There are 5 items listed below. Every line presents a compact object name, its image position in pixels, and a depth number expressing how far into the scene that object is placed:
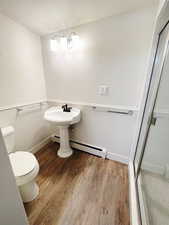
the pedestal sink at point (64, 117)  1.58
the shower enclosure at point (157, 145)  0.78
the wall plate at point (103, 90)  1.53
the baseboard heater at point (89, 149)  1.80
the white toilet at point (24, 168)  1.04
